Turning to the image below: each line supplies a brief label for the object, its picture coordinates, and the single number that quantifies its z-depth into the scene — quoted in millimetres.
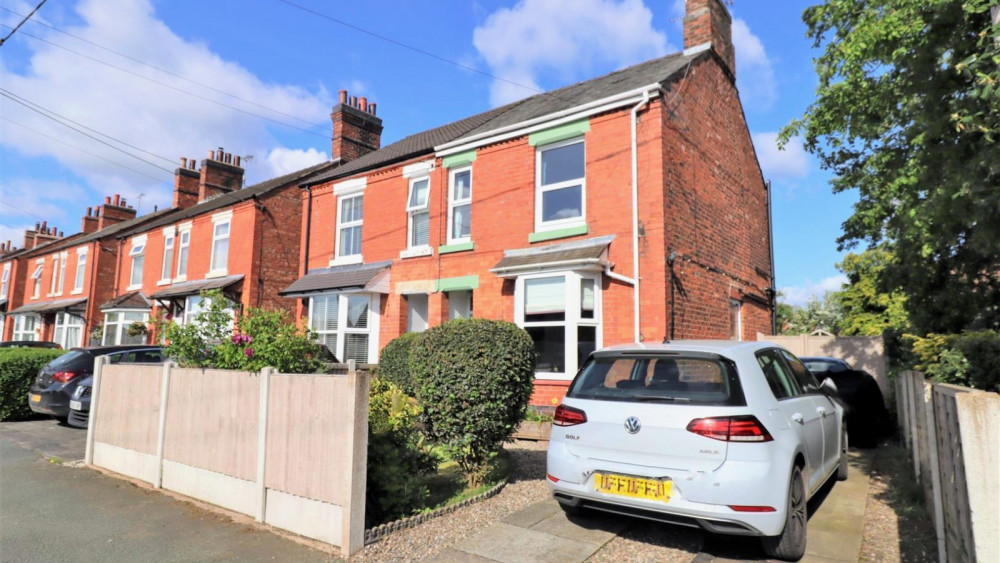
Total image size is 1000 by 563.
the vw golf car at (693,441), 3676
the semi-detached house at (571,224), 9500
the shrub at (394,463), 4680
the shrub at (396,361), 9764
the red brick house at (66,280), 25438
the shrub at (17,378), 11328
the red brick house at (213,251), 17078
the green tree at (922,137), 4488
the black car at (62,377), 10602
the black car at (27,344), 18469
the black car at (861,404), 8266
